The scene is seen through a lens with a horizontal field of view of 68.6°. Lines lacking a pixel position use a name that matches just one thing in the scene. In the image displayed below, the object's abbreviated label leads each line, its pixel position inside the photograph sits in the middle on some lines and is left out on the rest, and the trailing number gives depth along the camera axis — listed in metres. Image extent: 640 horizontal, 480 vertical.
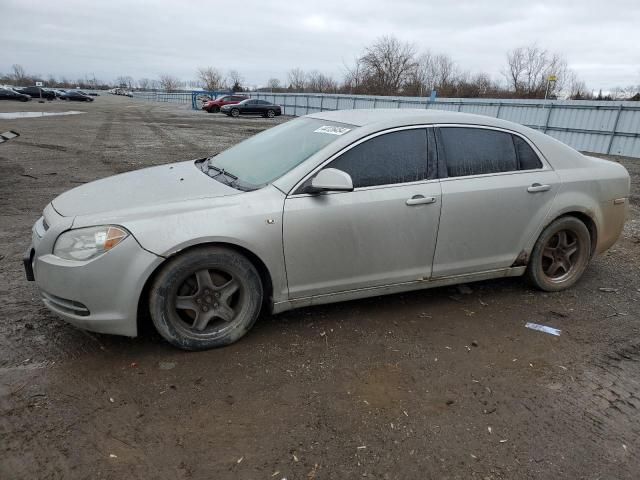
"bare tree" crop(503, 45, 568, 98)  42.36
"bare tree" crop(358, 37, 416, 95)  56.88
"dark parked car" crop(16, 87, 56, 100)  59.25
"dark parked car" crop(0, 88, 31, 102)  49.78
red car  39.56
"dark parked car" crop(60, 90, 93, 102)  61.29
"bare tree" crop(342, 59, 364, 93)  57.96
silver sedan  2.97
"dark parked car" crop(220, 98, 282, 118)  35.12
